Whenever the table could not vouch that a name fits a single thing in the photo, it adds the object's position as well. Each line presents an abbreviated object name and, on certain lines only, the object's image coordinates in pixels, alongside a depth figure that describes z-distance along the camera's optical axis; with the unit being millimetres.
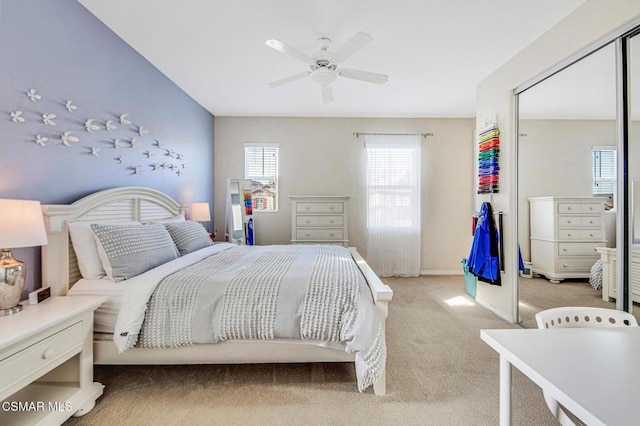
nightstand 1248
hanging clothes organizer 3145
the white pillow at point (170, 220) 2812
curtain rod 4812
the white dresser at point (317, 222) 4359
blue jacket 3104
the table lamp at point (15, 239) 1356
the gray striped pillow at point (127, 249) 1935
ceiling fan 2205
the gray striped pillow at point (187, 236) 2764
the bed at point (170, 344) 1738
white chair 1231
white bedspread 1708
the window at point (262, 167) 4848
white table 676
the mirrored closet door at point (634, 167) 1785
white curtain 4801
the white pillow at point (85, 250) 1947
